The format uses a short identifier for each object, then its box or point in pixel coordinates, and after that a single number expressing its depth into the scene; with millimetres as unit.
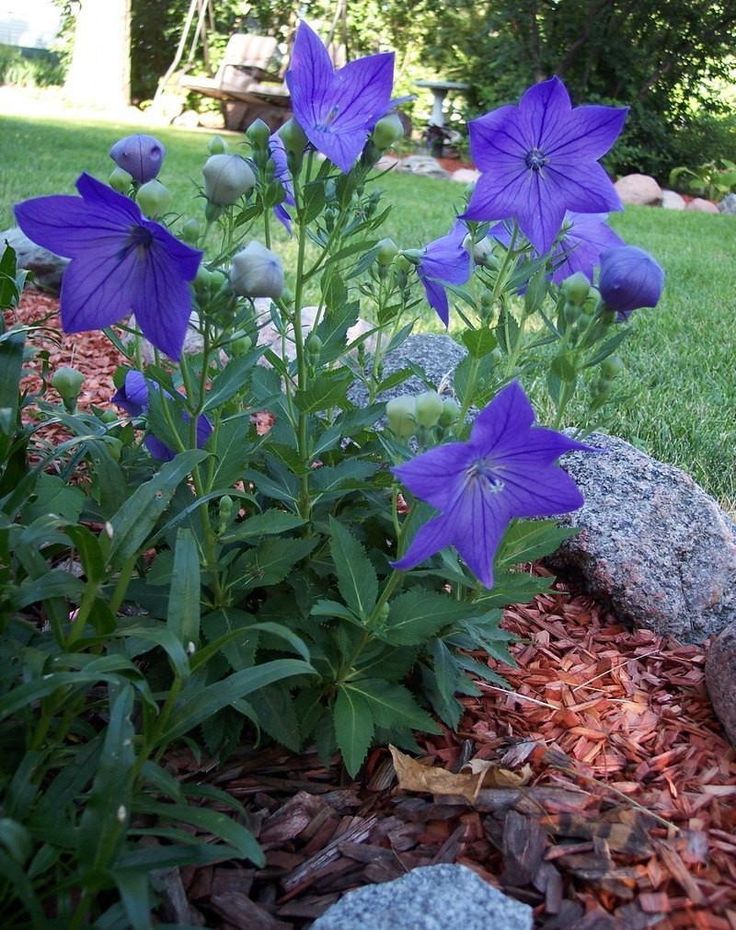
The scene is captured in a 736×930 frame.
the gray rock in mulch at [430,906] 300
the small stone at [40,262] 1050
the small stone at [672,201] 3078
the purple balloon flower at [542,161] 376
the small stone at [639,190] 3026
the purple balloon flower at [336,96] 337
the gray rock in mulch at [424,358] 781
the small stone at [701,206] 3077
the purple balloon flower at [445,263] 455
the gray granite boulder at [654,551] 567
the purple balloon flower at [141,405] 446
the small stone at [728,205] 3074
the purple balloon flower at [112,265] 309
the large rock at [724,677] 456
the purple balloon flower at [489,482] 295
